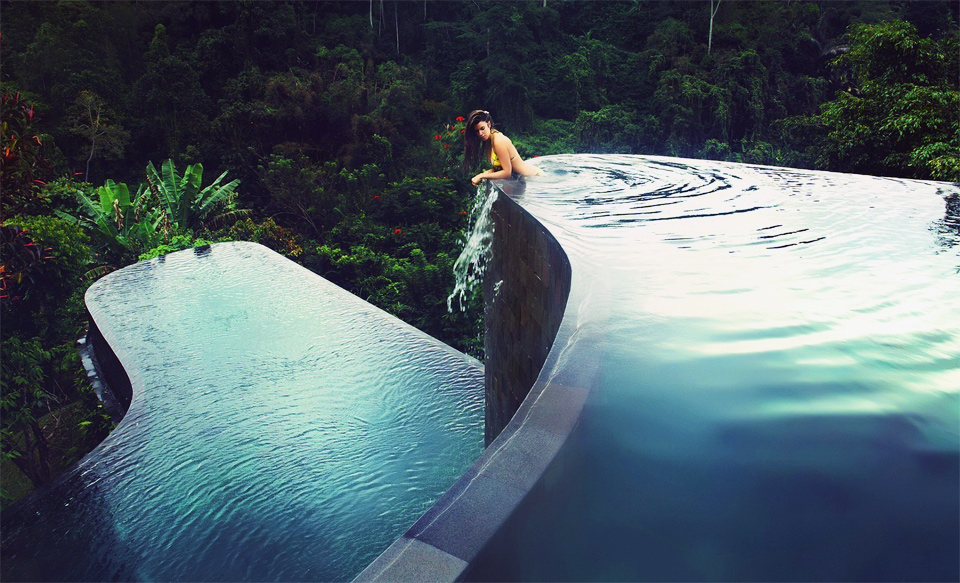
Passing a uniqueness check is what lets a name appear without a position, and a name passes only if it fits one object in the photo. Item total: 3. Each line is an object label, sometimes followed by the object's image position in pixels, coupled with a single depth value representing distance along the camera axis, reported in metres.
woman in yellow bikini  5.06
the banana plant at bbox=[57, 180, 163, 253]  11.00
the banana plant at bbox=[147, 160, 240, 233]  12.20
